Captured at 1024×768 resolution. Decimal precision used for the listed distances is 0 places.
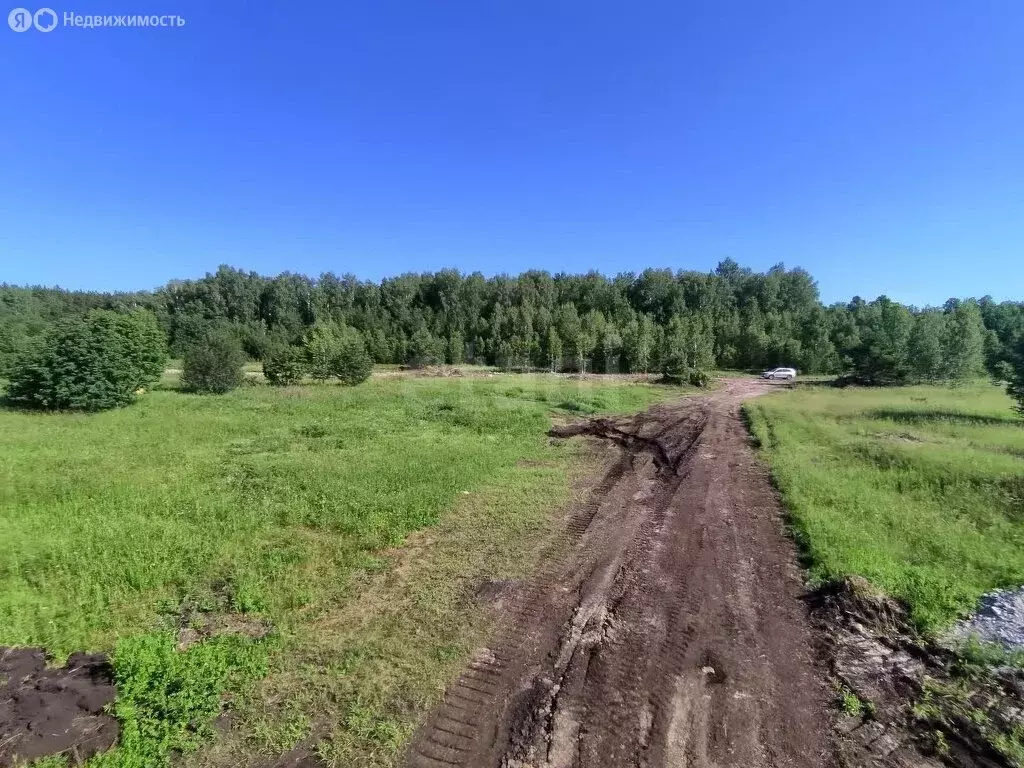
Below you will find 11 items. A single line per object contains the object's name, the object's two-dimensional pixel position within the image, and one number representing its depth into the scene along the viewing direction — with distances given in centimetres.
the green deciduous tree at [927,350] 3966
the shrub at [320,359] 3678
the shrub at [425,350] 6481
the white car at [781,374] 5100
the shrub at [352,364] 3522
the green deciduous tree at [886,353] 4050
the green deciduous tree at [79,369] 2098
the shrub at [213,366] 2853
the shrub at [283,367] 3406
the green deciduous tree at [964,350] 4091
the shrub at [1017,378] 2036
